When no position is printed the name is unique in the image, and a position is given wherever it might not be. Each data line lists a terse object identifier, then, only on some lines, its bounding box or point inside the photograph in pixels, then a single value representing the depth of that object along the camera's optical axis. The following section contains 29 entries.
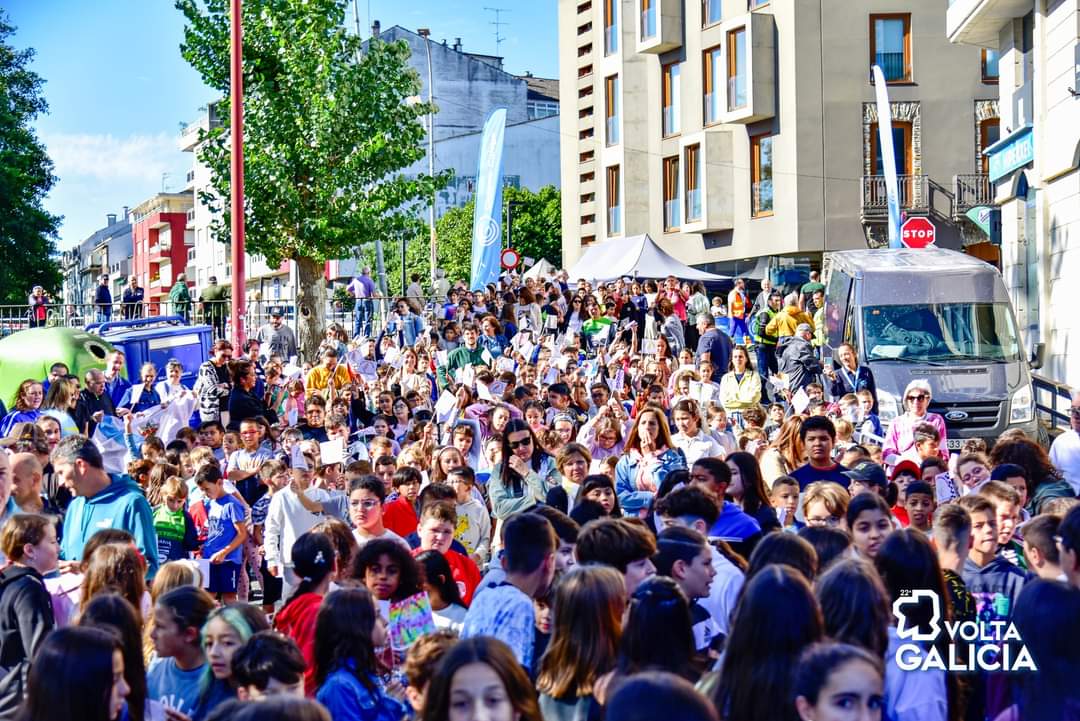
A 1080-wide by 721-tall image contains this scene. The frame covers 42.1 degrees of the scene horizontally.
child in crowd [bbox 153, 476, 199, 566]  9.92
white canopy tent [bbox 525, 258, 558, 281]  38.13
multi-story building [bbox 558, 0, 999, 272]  38.97
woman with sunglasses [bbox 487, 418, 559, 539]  10.02
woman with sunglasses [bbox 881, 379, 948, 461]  12.86
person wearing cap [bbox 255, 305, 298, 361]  23.95
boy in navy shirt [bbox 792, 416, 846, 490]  9.62
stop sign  26.95
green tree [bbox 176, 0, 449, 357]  26.84
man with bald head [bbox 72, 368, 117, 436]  13.43
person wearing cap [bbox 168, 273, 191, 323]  27.56
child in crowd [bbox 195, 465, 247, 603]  10.60
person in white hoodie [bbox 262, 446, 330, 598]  10.26
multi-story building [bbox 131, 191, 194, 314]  104.38
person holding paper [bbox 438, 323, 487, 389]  19.17
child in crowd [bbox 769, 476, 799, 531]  9.01
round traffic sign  35.09
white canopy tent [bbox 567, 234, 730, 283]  32.88
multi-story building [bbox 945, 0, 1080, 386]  22.38
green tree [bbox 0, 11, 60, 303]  40.62
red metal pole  20.61
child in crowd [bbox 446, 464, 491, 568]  9.50
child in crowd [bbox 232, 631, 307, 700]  4.66
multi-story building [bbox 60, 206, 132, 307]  128.38
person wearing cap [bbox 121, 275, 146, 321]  27.20
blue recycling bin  19.70
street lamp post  49.94
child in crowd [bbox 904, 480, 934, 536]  8.13
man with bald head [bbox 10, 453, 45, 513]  8.05
